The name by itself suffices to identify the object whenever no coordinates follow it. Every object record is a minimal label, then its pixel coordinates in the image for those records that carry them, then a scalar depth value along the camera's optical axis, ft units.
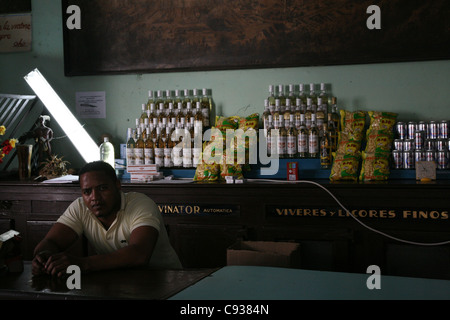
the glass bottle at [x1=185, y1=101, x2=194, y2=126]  13.10
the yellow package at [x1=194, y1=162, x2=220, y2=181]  12.35
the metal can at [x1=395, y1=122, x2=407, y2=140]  11.71
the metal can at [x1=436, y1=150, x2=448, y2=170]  11.39
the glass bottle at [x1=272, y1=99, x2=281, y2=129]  12.39
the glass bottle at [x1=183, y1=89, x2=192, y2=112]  13.20
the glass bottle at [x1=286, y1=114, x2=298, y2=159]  12.27
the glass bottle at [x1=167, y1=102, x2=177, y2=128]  13.23
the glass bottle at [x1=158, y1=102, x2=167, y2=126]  13.36
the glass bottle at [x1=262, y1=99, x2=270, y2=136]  12.51
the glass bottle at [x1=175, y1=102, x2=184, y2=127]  13.20
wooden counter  10.12
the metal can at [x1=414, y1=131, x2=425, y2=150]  11.46
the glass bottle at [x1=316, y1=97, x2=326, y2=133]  12.18
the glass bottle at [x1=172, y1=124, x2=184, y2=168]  13.10
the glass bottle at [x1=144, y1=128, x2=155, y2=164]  13.28
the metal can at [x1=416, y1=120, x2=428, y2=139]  11.60
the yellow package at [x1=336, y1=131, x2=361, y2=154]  11.68
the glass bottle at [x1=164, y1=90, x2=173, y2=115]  13.43
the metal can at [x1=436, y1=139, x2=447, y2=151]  11.44
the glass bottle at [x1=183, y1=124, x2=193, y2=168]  12.98
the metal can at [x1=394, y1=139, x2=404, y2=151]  11.63
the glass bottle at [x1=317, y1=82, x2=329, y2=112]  12.28
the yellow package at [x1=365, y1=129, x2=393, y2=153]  11.48
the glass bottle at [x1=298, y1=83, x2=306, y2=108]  12.42
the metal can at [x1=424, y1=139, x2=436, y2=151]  11.47
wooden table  5.59
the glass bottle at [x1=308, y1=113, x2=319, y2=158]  12.07
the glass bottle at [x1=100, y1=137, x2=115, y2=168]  13.76
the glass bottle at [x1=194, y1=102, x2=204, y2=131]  13.08
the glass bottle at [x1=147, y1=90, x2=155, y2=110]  13.66
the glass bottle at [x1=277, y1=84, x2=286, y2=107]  12.58
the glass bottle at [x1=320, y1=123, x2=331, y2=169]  12.05
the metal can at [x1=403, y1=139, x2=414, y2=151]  11.55
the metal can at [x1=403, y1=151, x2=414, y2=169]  11.55
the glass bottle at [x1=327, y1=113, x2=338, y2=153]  12.12
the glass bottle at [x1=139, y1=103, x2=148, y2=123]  13.51
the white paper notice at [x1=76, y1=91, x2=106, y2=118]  14.28
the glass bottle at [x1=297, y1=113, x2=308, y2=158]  12.16
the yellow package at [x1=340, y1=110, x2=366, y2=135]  11.83
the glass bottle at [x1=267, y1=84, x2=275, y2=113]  12.56
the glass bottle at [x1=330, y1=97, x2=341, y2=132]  12.24
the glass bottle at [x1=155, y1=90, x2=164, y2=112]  13.56
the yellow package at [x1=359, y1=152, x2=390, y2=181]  11.34
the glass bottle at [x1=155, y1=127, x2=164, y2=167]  13.24
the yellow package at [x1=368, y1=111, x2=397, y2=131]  11.67
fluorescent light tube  14.32
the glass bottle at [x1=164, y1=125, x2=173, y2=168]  13.17
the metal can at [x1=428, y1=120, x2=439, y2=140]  11.55
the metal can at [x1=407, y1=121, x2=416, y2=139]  11.64
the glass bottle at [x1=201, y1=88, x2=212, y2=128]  13.14
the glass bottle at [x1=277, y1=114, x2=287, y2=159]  12.31
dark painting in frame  11.82
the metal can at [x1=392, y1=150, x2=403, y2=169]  11.62
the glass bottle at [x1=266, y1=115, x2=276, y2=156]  12.48
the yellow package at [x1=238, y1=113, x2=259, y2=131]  12.62
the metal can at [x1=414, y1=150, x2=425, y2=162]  11.46
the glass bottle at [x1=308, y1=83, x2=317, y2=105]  12.38
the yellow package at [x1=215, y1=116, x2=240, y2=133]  12.74
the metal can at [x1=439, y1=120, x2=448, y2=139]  11.44
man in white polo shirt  7.74
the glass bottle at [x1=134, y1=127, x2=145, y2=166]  13.34
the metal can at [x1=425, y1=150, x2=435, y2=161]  11.41
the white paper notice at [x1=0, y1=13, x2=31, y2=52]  14.79
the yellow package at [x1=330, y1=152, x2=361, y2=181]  11.55
